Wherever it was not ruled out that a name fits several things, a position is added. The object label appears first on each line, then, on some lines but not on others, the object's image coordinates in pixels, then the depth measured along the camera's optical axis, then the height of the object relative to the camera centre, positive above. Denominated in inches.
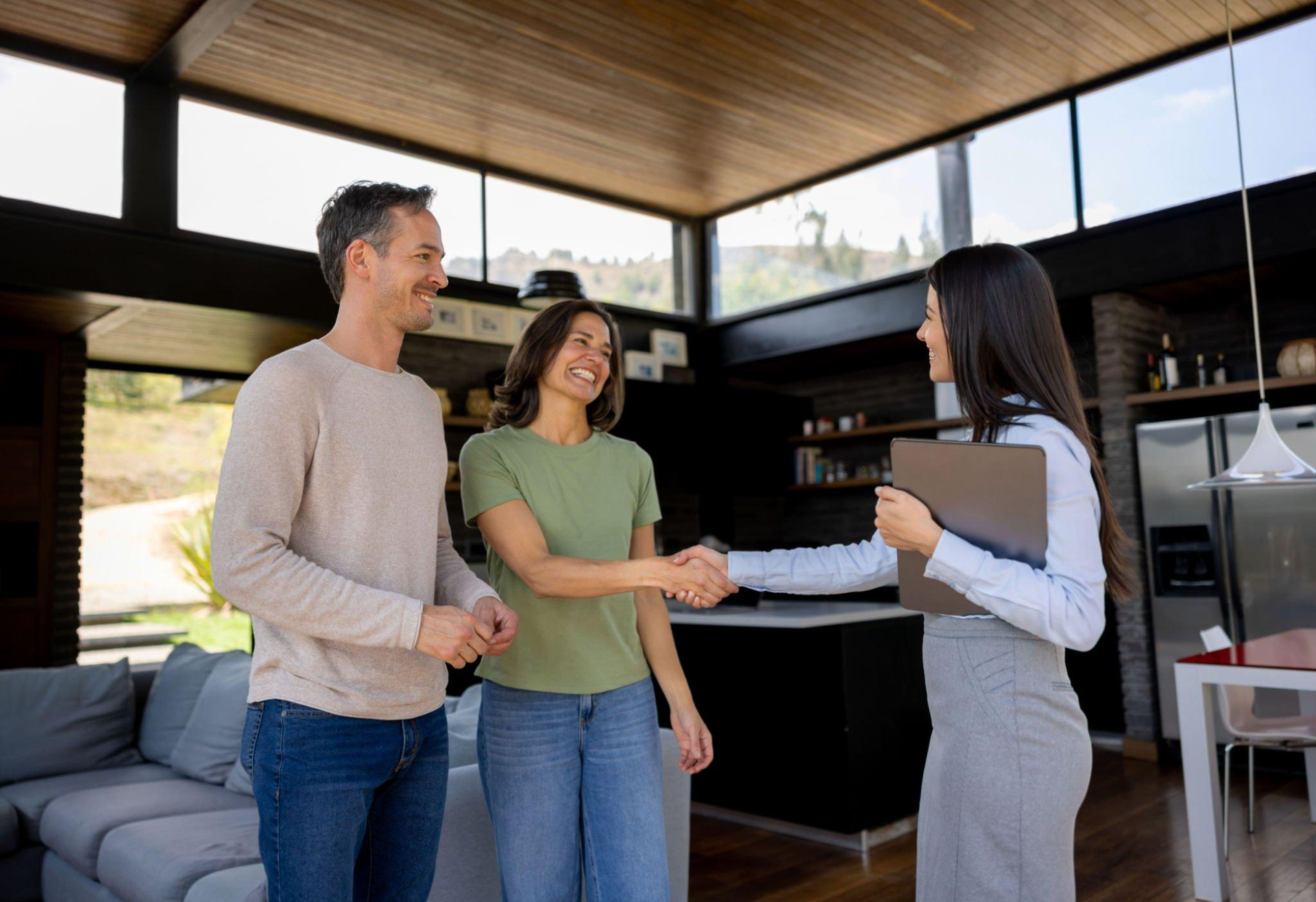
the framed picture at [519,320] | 253.9 +52.6
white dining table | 124.3 -30.3
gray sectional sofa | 91.4 -32.1
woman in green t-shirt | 64.5 -8.0
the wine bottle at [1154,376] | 216.4 +27.6
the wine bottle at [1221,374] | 209.0 +26.6
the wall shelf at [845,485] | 277.1 +8.4
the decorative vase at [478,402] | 242.4 +30.4
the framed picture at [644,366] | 274.5 +43.1
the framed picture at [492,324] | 247.6 +50.8
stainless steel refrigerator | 189.6 -8.7
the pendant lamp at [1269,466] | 124.0 +4.1
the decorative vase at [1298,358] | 193.3 +27.2
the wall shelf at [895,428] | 255.6 +22.4
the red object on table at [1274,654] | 122.9 -20.4
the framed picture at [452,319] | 239.5 +50.6
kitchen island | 153.6 -33.2
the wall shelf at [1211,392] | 193.3 +22.4
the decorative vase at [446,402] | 235.6 +30.0
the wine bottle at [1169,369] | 212.2 +28.5
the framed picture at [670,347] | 283.1 +49.7
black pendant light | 188.1 +45.1
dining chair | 143.9 -33.7
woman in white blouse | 49.6 -5.7
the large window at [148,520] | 417.7 +9.9
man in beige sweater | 51.4 -2.5
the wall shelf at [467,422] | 234.2 +25.0
